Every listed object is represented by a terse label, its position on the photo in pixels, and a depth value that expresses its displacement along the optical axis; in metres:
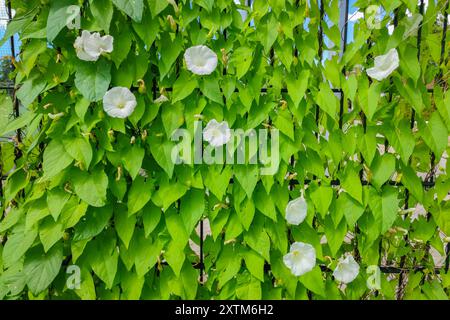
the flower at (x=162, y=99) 1.38
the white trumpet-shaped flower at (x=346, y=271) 1.46
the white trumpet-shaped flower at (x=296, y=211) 1.40
